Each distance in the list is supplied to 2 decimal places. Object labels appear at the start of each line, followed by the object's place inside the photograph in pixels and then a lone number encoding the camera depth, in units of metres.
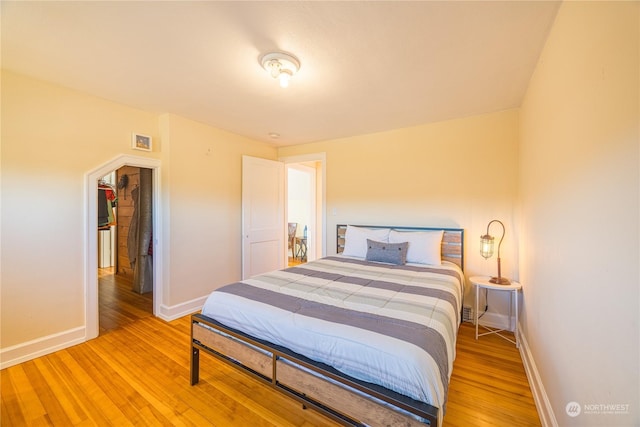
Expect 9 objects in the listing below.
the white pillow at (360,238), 3.23
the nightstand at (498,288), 2.40
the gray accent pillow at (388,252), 2.86
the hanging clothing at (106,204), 4.07
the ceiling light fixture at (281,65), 1.80
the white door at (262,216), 3.82
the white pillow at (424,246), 2.86
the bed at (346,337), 1.14
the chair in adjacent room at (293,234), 6.24
